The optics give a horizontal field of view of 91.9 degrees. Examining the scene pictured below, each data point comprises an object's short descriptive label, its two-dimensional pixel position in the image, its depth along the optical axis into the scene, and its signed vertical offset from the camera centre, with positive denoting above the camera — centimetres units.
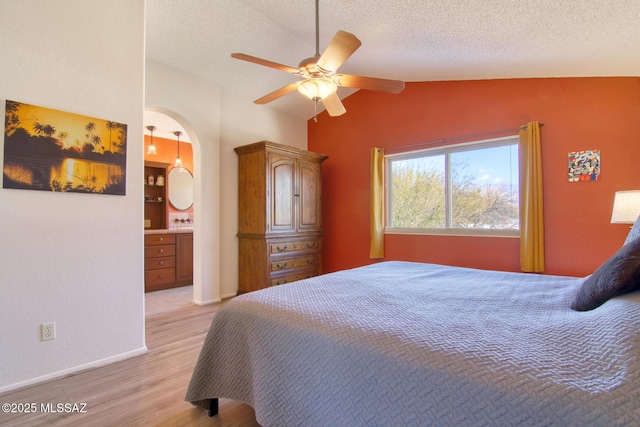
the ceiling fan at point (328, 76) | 187 +98
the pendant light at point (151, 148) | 467 +107
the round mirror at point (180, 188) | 543 +55
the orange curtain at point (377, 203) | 412 +20
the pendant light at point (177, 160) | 513 +99
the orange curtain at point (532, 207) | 307 +10
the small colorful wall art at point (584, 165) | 286 +49
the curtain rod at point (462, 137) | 328 +93
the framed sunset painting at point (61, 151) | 189 +45
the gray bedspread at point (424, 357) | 76 -42
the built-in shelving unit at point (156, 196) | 525 +39
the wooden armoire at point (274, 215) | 380 +4
